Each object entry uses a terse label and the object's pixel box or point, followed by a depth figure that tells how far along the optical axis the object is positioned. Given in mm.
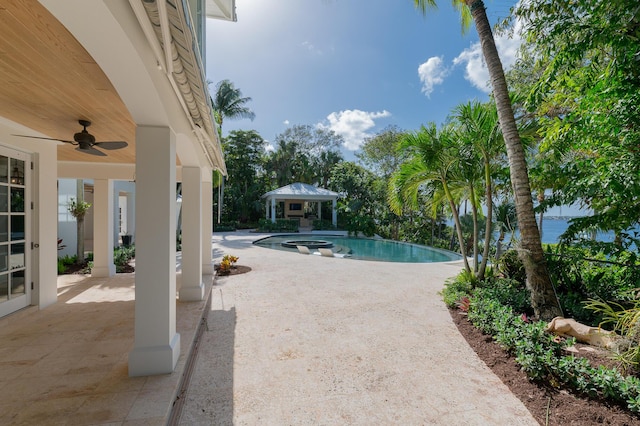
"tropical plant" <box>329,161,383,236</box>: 19886
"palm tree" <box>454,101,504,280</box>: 5145
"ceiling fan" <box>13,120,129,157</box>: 3684
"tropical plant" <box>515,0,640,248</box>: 3395
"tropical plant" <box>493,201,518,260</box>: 8633
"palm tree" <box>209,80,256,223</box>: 23891
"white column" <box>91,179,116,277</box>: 6917
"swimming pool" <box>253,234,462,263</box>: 12844
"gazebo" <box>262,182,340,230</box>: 23094
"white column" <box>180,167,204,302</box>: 4883
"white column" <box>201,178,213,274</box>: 6684
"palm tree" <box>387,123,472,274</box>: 5539
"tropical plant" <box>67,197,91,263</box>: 8352
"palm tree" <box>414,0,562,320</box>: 4004
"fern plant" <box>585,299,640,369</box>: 2709
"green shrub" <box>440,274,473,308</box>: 5043
